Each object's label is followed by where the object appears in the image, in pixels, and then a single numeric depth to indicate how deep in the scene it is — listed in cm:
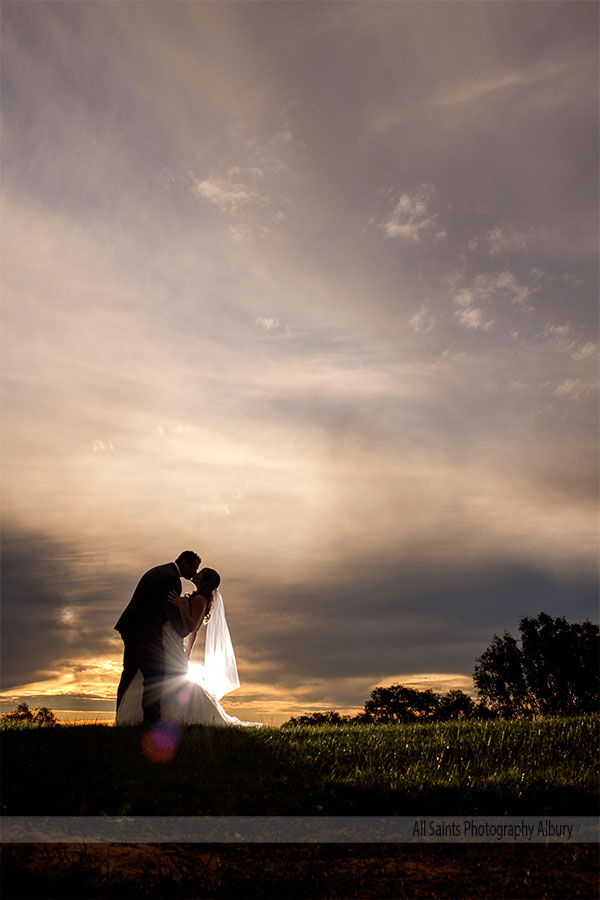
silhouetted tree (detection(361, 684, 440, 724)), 4953
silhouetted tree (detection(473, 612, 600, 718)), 4556
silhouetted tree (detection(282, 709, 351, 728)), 2992
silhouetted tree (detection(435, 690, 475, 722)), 4855
